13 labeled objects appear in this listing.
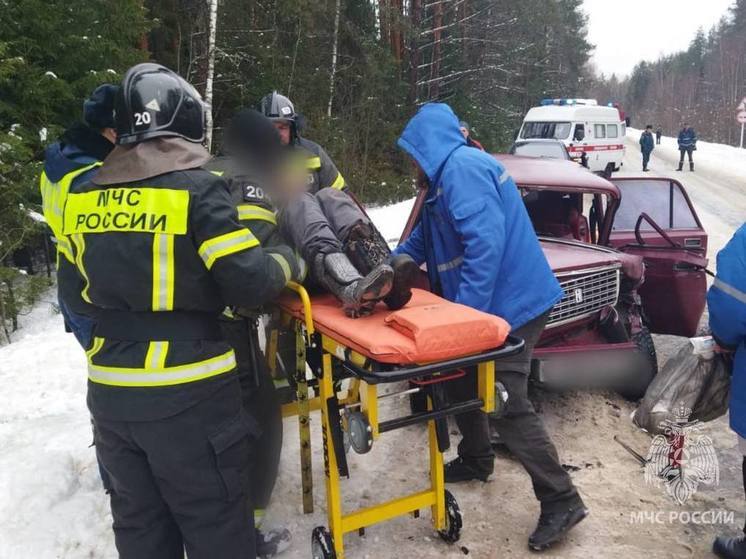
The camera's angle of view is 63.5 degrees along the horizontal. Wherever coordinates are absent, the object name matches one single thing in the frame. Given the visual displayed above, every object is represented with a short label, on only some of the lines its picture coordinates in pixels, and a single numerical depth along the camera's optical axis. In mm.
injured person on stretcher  2531
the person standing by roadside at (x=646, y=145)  24625
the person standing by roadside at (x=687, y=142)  23156
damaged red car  4320
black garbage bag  3082
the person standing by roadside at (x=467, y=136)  3299
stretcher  2254
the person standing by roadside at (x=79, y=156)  2715
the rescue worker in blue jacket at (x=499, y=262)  2961
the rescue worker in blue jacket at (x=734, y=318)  2643
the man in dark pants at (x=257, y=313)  2887
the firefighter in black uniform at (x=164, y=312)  2076
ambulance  20141
